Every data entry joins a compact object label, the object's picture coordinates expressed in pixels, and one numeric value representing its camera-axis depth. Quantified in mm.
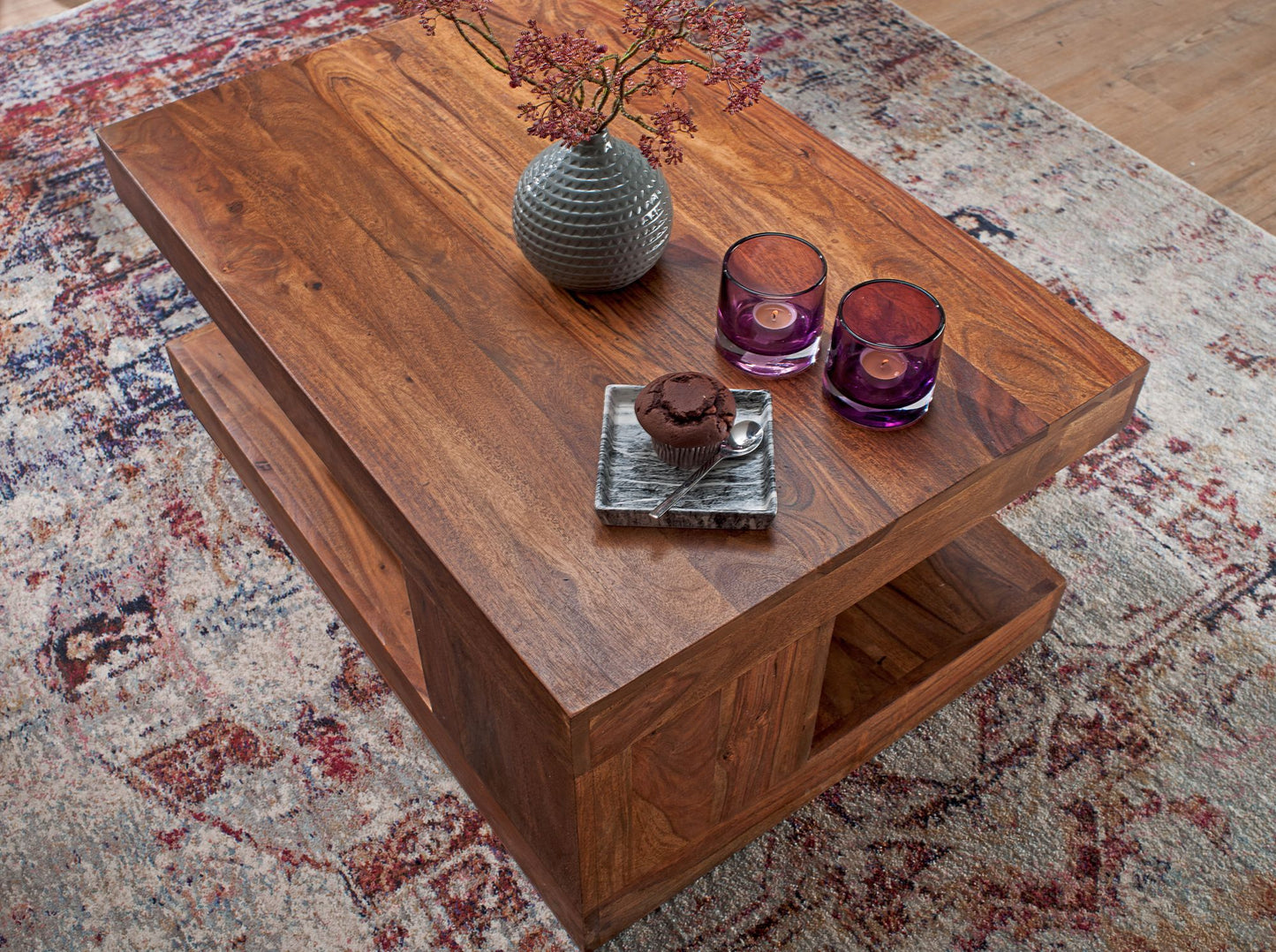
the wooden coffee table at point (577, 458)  967
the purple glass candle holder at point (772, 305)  1099
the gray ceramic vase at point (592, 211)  1146
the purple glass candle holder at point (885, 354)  1042
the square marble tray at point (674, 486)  988
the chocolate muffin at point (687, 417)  991
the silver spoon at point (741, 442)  1032
